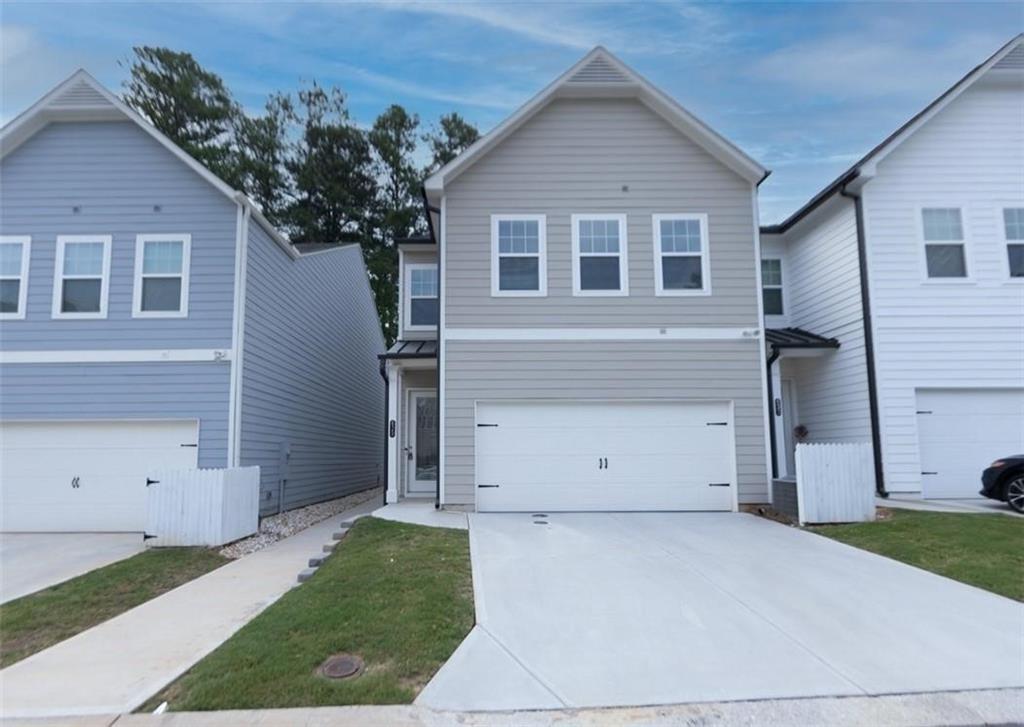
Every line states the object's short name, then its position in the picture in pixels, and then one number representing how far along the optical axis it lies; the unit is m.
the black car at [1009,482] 9.41
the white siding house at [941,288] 10.78
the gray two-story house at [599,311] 10.34
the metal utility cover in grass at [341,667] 4.09
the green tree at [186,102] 22.31
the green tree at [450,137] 25.72
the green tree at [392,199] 24.20
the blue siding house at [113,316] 10.56
